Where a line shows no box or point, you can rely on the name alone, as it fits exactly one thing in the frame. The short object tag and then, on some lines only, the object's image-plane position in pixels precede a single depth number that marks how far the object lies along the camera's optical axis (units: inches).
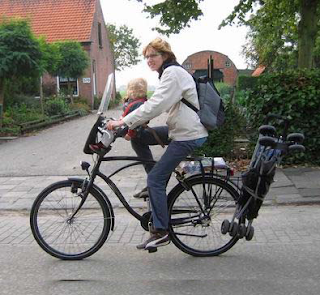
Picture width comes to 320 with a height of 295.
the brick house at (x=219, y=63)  1948.8
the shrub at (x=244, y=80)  1078.1
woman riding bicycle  136.6
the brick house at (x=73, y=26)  1124.5
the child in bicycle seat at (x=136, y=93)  167.5
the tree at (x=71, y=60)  932.9
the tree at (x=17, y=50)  525.7
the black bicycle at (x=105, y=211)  150.1
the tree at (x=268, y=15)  436.1
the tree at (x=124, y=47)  2299.5
